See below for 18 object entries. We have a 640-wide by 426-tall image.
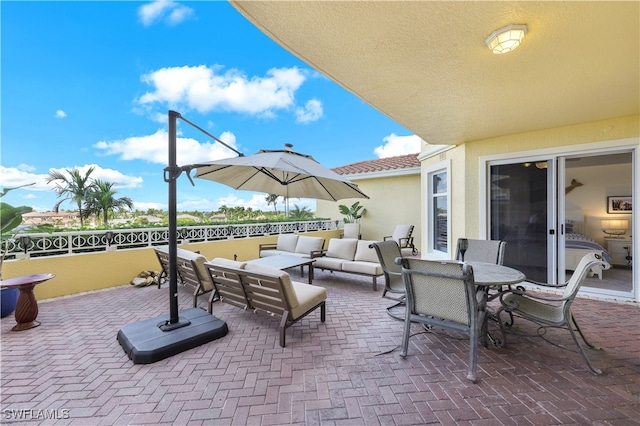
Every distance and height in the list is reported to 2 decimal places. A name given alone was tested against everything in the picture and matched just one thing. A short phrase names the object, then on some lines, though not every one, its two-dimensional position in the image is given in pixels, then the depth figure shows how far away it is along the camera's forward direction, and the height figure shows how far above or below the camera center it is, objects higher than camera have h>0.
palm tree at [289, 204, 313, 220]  11.20 -0.09
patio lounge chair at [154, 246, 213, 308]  4.09 -1.02
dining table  2.59 -0.77
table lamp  6.03 -0.47
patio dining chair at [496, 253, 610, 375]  2.40 -1.11
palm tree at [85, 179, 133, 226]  8.32 +0.45
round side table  3.34 -1.26
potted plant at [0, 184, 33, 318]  3.58 -0.19
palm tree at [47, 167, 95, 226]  8.11 +0.92
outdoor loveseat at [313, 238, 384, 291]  5.23 -1.15
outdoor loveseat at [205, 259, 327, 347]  2.93 -1.08
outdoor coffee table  5.19 -1.12
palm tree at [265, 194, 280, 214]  14.64 +0.74
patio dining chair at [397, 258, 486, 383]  2.30 -0.88
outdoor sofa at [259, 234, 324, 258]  6.89 -1.03
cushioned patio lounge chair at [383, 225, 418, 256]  8.05 -0.90
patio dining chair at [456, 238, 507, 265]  3.84 -0.68
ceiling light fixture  2.03 +1.46
